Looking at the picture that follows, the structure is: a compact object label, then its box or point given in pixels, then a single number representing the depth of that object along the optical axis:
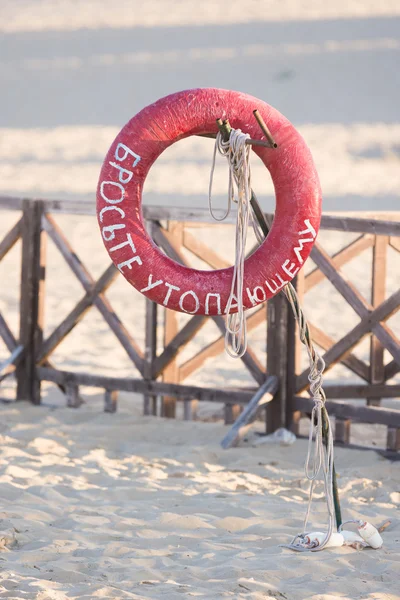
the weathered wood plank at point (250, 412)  12.94
